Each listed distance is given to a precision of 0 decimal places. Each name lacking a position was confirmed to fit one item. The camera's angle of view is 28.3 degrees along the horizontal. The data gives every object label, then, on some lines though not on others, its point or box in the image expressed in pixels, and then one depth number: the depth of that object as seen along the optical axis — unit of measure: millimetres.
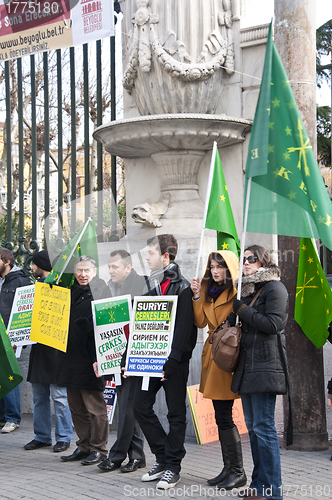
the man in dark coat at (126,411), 4824
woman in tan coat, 4297
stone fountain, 6566
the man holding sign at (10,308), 6668
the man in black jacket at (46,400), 5711
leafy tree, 10070
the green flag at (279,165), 4129
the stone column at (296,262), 5395
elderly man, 5141
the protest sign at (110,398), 6180
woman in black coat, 3924
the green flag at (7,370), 5172
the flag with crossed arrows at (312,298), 4887
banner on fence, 7336
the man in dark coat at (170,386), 4461
